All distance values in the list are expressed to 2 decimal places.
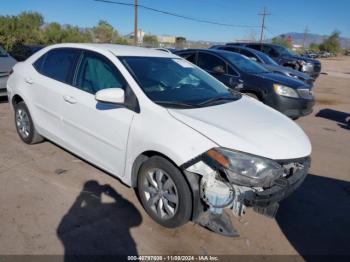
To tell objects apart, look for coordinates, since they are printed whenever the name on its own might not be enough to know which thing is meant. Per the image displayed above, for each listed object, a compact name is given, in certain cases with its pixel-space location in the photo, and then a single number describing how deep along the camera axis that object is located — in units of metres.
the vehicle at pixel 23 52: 15.18
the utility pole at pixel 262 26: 58.11
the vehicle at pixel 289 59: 15.23
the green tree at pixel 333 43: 91.38
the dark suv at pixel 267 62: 9.67
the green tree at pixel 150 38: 65.31
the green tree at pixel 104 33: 46.09
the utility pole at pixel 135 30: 23.80
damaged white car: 2.62
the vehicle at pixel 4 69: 7.24
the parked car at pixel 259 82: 6.75
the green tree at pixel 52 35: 32.87
